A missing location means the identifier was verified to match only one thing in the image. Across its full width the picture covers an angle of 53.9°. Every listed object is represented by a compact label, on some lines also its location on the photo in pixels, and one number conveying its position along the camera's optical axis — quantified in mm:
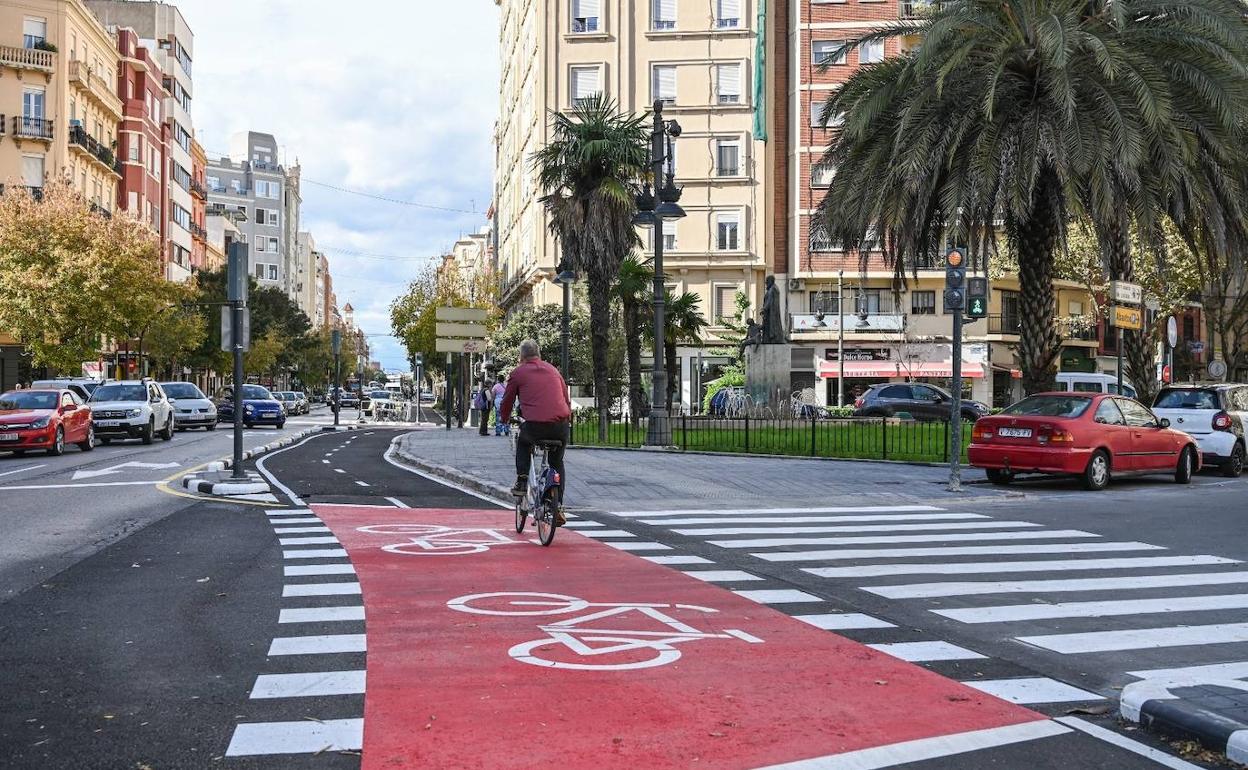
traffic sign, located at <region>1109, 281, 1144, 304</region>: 21047
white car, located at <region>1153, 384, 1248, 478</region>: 21922
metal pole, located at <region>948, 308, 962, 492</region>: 17188
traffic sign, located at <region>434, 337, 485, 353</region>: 37781
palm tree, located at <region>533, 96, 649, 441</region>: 31812
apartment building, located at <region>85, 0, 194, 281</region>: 77000
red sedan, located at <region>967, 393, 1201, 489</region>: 17703
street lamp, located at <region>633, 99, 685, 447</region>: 25297
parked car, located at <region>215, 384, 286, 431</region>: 46969
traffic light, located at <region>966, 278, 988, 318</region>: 17094
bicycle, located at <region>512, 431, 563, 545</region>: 11117
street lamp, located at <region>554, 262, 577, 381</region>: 31891
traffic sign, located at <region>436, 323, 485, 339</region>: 36969
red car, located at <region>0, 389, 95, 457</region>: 25641
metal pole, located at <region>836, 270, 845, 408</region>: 55469
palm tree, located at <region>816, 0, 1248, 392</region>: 18828
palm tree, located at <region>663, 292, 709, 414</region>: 39156
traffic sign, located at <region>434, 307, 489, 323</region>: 37438
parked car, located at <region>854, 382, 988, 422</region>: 39938
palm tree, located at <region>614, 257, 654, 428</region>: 36406
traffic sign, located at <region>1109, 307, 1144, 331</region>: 21438
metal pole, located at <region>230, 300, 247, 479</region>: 16328
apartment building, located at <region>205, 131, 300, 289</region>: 138375
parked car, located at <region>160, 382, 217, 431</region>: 39969
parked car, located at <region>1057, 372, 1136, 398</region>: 51219
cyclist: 11539
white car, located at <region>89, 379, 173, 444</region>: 30828
